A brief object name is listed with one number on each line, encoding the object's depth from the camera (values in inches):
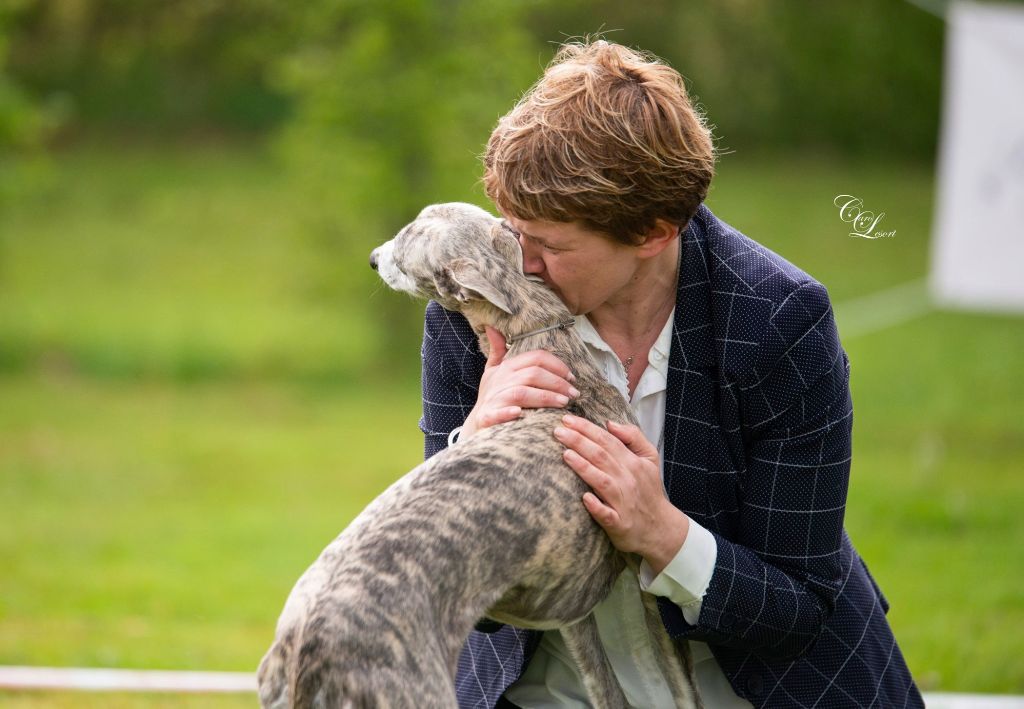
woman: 217.6
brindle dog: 186.7
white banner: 672.4
